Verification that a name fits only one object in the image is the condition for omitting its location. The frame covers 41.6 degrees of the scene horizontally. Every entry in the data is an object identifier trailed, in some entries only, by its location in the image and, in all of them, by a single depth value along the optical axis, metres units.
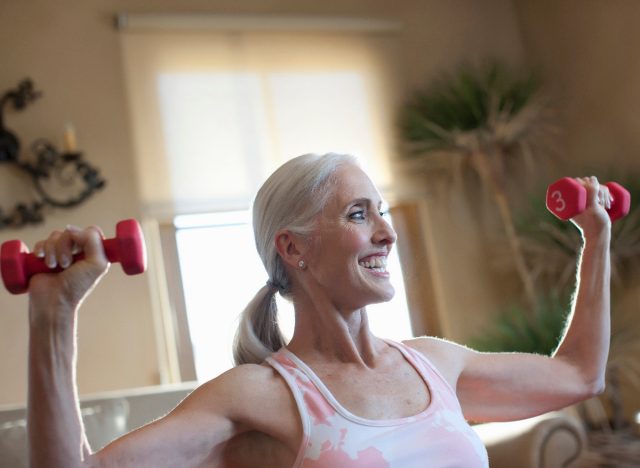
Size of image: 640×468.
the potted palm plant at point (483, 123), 4.49
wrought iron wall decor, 3.96
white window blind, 4.24
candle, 3.97
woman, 0.88
